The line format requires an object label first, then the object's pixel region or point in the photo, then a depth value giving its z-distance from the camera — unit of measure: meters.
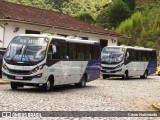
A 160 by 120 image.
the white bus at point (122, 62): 27.69
